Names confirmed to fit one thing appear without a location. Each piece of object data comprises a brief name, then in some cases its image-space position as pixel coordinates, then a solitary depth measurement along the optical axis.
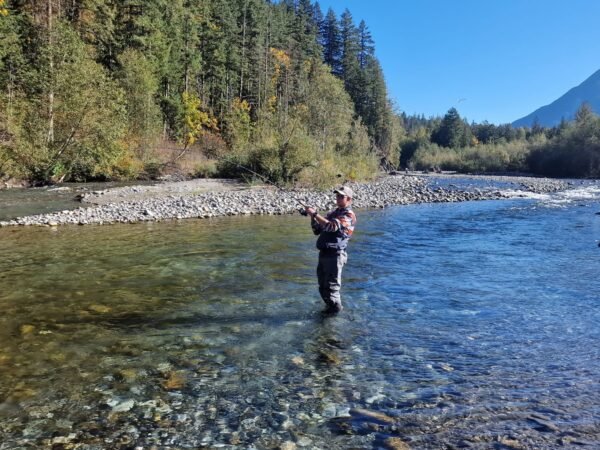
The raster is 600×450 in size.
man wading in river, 7.82
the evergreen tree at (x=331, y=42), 95.74
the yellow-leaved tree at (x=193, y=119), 55.62
